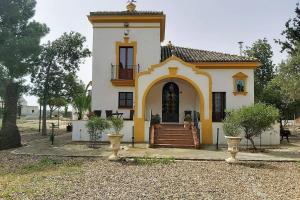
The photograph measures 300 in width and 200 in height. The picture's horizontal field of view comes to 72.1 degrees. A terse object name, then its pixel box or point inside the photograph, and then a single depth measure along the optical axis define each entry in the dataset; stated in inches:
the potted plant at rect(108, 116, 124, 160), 331.5
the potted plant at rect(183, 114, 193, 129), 502.5
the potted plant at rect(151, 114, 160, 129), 497.9
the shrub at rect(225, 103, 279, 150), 389.0
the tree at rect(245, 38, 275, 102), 1007.6
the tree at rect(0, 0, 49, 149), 467.0
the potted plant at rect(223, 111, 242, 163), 326.0
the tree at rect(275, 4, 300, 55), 667.9
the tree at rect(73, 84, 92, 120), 577.9
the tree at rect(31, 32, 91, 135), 692.3
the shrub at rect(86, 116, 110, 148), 427.8
